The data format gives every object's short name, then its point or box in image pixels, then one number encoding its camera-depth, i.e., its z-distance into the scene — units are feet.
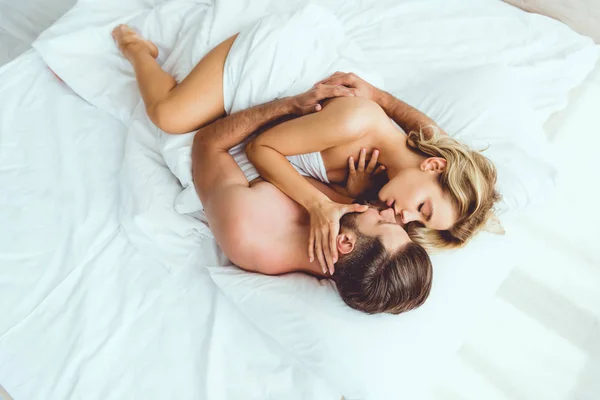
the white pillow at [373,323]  3.19
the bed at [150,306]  3.53
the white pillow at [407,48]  4.57
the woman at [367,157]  3.61
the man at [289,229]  3.23
